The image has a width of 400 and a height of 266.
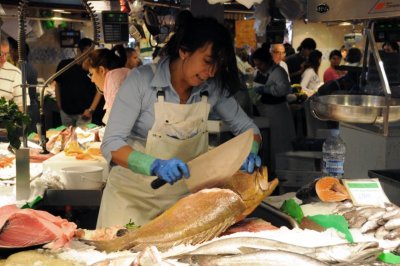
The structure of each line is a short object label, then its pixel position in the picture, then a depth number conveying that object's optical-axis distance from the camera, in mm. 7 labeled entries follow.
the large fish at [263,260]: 2047
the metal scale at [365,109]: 3199
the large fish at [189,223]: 2416
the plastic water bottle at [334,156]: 4195
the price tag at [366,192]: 3354
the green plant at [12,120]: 3613
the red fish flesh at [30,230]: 2416
